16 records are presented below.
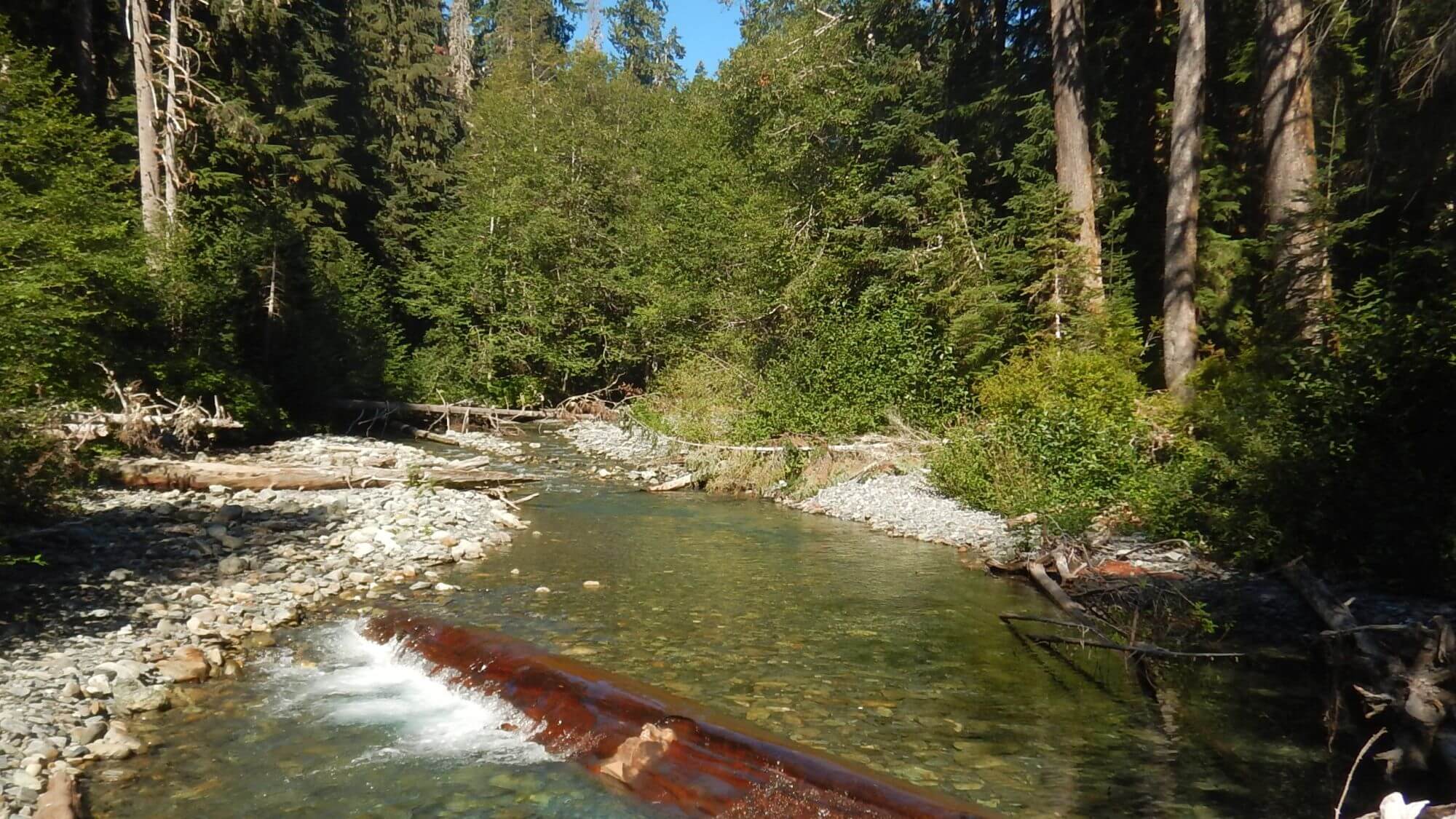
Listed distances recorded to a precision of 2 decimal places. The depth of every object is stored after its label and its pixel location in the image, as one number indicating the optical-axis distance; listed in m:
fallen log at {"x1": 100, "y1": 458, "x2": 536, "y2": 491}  12.07
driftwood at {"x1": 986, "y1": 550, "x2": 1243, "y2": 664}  6.27
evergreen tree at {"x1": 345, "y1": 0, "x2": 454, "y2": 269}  33.88
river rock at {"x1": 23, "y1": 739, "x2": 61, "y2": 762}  4.91
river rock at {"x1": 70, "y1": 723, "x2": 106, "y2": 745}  5.17
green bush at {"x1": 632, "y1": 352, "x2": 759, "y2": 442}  18.05
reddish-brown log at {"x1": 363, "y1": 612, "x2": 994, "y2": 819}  4.32
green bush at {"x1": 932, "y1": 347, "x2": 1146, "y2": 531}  11.66
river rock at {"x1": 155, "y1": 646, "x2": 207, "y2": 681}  6.31
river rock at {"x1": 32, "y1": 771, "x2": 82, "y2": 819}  4.29
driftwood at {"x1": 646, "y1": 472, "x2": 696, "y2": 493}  16.25
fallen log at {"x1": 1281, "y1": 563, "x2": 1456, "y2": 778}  4.74
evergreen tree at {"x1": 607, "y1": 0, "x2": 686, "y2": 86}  59.06
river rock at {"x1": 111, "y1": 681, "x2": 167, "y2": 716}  5.75
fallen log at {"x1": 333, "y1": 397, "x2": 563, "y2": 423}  22.19
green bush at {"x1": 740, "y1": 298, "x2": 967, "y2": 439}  16.38
